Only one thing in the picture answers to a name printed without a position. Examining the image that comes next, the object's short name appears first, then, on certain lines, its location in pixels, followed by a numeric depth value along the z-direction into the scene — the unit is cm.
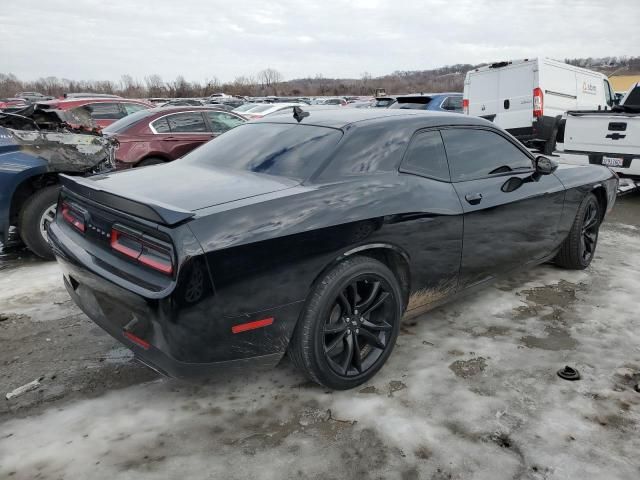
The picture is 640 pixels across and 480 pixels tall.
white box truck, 974
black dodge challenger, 214
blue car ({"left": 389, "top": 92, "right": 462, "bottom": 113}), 1148
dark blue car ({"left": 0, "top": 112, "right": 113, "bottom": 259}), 447
